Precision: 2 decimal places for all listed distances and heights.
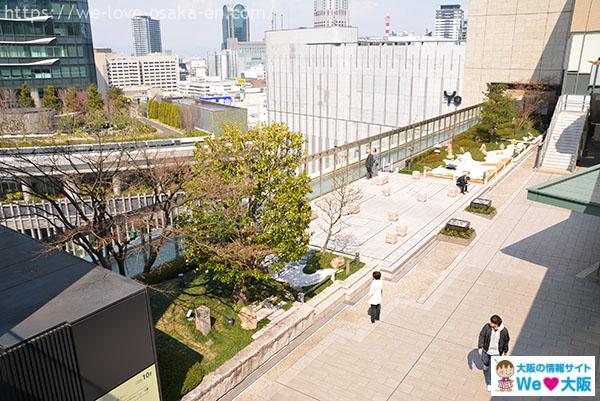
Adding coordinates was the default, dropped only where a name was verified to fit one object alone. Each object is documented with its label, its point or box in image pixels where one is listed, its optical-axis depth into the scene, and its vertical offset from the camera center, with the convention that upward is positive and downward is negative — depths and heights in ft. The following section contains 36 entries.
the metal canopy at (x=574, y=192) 41.50 -11.59
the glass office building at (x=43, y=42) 241.14 +12.56
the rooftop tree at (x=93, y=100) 200.76 -14.23
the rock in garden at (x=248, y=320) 40.50 -21.33
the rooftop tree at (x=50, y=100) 219.61 -15.01
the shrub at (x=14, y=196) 104.22 -28.16
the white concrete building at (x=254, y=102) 449.48 -37.94
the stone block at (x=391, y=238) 60.44 -21.67
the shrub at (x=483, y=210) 71.82 -22.00
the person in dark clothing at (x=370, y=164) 89.52 -18.63
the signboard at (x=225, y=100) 438.57 -31.80
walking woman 41.97 -19.79
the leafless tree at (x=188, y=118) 191.72 -21.10
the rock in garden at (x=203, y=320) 38.83 -20.39
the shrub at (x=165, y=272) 46.75 -20.58
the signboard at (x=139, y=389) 26.68 -18.33
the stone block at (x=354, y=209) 71.26 -21.32
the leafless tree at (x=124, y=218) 38.93 -13.04
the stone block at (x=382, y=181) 86.58 -20.95
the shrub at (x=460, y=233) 61.92 -21.86
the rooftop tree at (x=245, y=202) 38.78 -11.26
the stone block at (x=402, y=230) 62.69 -21.50
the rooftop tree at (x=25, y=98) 220.64 -14.01
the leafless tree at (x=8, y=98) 201.63 -13.79
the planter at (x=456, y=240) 61.40 -22.58
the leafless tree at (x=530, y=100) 141.69 -11.95
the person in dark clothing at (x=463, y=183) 81.76 -20.35
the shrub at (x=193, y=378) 32.44 -21.23
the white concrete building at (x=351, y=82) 210.79 -8.82
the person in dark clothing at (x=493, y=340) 33.78 -19.45
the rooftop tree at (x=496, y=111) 120.16 -11.97
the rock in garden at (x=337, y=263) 52.95 -21.73
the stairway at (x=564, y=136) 99.60 -16.40
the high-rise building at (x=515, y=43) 158.40 +6.58
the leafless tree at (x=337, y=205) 62.37 -21.32
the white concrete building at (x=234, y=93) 567.91 -35.92
